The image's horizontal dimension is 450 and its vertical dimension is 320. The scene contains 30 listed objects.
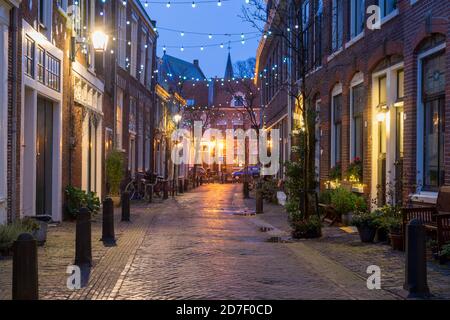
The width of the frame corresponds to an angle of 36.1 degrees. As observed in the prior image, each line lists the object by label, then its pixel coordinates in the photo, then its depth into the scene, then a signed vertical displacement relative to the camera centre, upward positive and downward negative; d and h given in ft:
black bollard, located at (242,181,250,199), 109.40 -3.14
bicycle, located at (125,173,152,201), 97.60 -2.65
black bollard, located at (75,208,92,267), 33.76 -3.41
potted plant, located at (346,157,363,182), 57.98 +0.05
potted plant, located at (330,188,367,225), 54.08 -2.64
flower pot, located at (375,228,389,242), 42.81 -4.02
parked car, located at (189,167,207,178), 199.52 -0.59
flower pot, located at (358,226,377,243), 43.09 -3.90
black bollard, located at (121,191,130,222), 60.80 -3.39
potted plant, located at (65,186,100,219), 58.03 -2.56
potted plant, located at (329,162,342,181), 64.69 -0.14
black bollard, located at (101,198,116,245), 43.47 -3.44
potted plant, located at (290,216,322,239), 47.60 -4.03
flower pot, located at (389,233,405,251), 38.81 -4.00
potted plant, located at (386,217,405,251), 38.86 -3.65
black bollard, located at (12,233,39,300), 21.26 -3.01
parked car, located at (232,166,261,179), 189.78 -0.74
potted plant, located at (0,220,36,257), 35.01 -3.45
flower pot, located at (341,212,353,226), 54.02 -3.76
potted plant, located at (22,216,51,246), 39.70 -3.28
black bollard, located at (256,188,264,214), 74.46 -3.45
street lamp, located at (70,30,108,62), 59.66 +11.46
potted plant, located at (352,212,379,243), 42.75 -3.35
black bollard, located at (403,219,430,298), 25.57 -3.33
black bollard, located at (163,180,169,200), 105.98 -3.27
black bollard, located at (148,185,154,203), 95.18 -3.62
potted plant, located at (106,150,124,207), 77.56 -0.15
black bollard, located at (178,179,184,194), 129.14 -3.20
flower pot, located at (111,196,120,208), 78.67 -3.68
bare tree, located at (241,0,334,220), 49.26 +7.24
